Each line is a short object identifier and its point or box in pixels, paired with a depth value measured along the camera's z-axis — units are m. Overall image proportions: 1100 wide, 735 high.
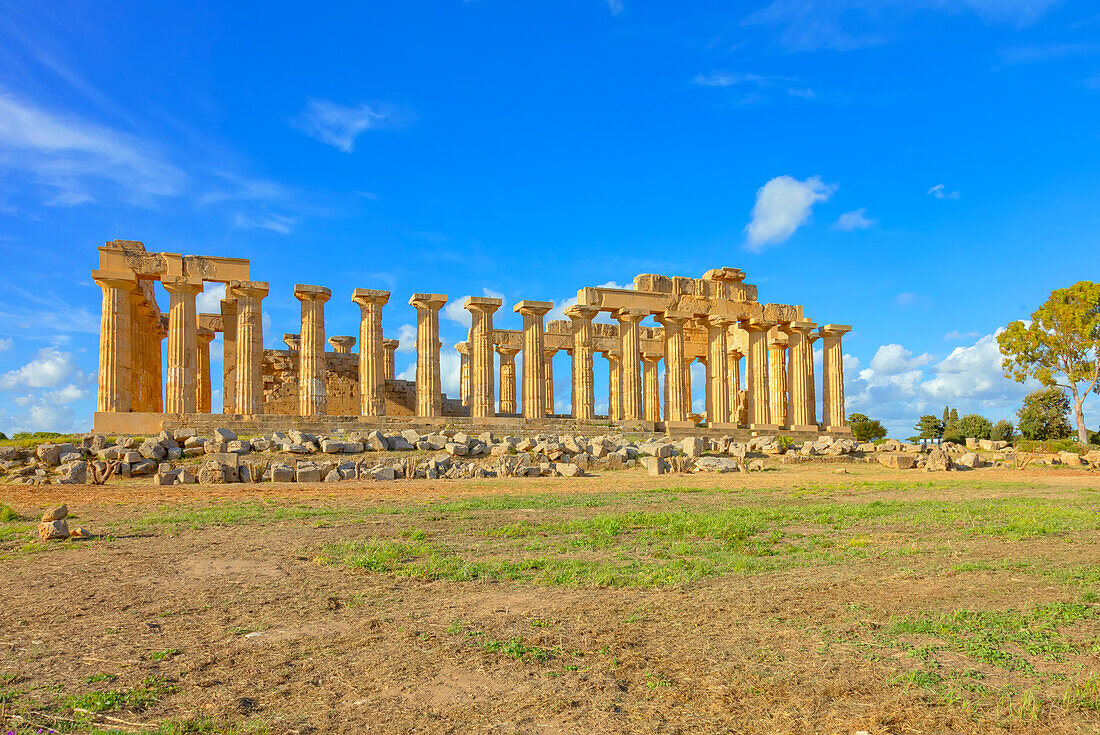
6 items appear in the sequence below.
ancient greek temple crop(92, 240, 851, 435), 31.61
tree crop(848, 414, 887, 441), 55.56
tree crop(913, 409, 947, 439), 56.66
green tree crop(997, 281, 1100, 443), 42.19
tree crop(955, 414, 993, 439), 51.88
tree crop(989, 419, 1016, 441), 50.78
